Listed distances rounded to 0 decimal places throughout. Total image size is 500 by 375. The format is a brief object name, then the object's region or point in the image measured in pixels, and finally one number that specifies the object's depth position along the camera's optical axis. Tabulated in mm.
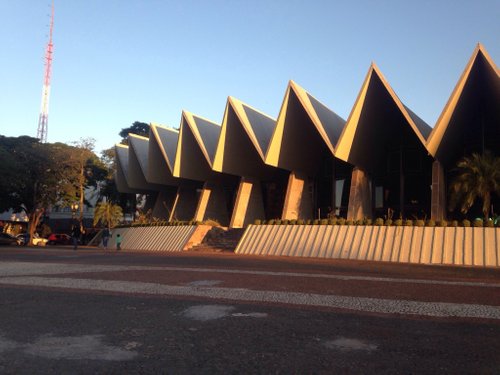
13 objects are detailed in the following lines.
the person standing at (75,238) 27772
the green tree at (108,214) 39062
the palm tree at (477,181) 18281
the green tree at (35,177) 35812
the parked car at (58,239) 43906
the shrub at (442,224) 16834
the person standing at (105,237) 30172
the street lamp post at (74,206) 39844
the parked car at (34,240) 37109
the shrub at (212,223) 27734
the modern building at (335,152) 22234
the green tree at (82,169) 38688
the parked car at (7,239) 36234
